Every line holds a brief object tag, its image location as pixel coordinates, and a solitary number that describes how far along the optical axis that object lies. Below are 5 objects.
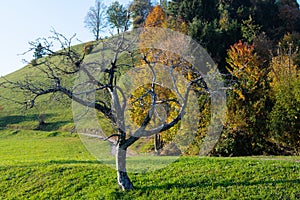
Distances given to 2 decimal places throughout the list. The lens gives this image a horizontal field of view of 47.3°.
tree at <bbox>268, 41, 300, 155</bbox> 20.12
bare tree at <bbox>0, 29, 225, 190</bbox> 9.95
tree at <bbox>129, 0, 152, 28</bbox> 43.35
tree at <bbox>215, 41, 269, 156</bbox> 20.62
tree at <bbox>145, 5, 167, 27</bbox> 37.95
